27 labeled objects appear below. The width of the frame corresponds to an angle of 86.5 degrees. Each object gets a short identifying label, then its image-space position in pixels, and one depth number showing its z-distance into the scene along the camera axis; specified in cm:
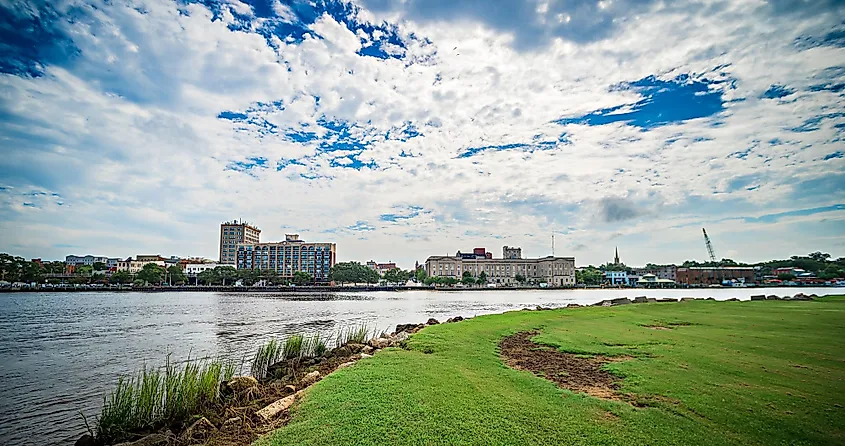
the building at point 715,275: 14400
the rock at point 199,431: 781
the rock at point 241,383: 1120
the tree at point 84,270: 13250
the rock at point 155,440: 807
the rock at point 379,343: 1560
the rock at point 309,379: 1037
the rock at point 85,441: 891
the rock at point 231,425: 751
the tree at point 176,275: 13350
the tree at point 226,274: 13888
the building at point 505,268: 17098
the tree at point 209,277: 13900
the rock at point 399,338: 1563
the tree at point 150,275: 12319
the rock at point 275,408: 751
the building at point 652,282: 15075
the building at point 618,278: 16712
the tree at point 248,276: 13938
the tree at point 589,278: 16912
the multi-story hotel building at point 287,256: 18500
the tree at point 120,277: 12062
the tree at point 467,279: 15688
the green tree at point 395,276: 16350
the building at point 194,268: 16498
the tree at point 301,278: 14400
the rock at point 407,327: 2198
